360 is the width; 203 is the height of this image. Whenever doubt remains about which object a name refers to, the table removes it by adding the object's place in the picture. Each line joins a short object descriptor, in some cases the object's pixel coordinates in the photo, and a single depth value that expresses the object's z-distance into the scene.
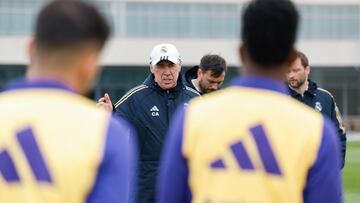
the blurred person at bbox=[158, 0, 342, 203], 6.45
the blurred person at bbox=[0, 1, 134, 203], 5.84
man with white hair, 15.04
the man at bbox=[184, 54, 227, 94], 16.37
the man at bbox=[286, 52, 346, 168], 15.76
